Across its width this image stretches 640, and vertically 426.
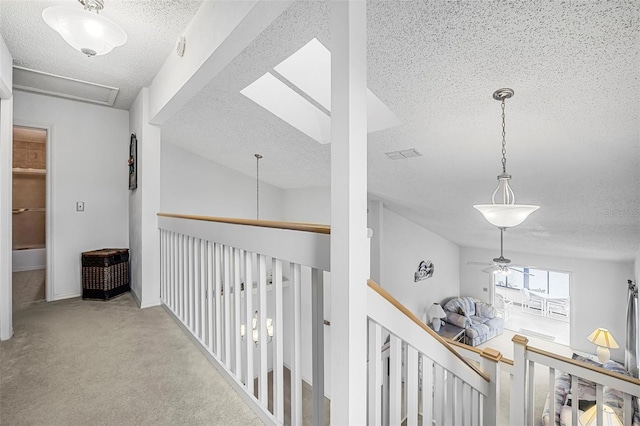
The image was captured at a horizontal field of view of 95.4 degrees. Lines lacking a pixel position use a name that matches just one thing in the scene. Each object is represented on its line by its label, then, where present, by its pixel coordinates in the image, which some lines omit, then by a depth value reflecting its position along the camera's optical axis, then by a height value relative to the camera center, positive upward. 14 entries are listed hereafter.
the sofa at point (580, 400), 3.36 -2.41
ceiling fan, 3.02 -0.56
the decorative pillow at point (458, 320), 6.88 -2.59
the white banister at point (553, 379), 1.83 -1.13
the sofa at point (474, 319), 6.67 -2.64
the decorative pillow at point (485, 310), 7.46 -2.54
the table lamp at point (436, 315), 6.86 -2.43
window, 7.89 -1.99
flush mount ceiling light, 1.48 +1.00
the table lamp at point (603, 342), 4.33 -1.96
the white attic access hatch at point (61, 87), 2.79 +1.32
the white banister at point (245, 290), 1.20 -0.46
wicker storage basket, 3.18 -0.68
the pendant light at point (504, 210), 2.03 +0.02
